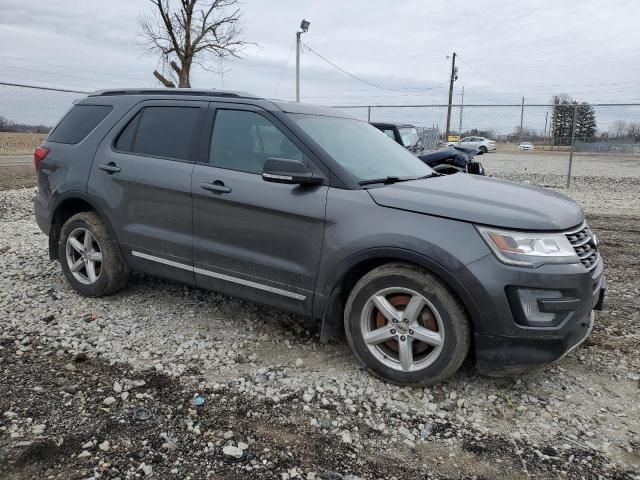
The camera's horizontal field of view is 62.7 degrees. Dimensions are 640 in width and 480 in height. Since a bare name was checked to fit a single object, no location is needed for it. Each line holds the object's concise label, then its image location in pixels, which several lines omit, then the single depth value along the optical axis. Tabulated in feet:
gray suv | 9.74
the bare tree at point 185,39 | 56.08
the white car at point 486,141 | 139.23
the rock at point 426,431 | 9.34
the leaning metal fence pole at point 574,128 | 42.60
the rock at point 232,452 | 8.61
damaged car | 31.19
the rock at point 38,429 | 9.03
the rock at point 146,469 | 8.12
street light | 67.45
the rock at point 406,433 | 9.27
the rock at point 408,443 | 9.04
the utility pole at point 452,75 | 135.54
